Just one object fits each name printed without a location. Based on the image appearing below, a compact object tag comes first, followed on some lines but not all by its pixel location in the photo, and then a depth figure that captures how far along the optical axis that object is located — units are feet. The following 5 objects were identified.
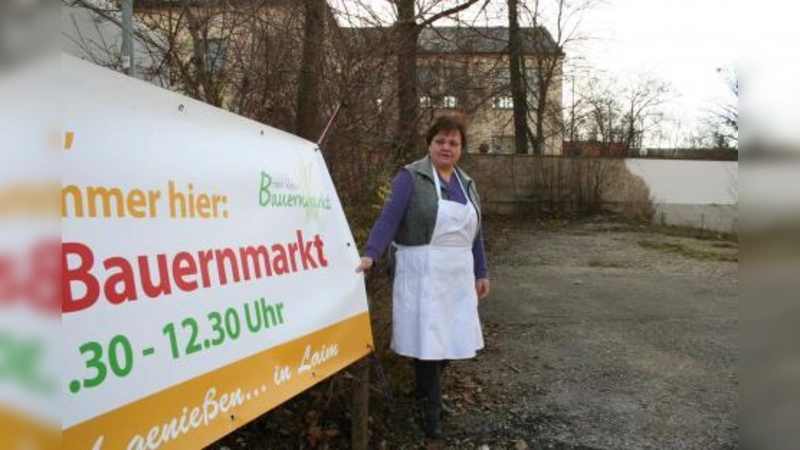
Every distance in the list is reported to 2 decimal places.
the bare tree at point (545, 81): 72.43
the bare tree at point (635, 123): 101.04
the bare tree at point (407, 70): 19.07
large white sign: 5.25
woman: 12.22
